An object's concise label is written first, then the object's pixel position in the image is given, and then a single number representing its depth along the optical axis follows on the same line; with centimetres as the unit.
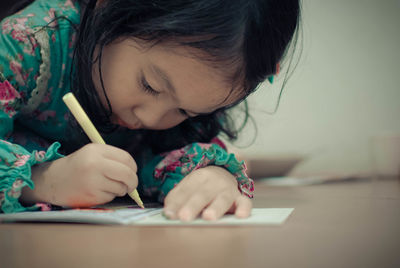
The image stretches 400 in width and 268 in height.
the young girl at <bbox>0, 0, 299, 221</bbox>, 50
